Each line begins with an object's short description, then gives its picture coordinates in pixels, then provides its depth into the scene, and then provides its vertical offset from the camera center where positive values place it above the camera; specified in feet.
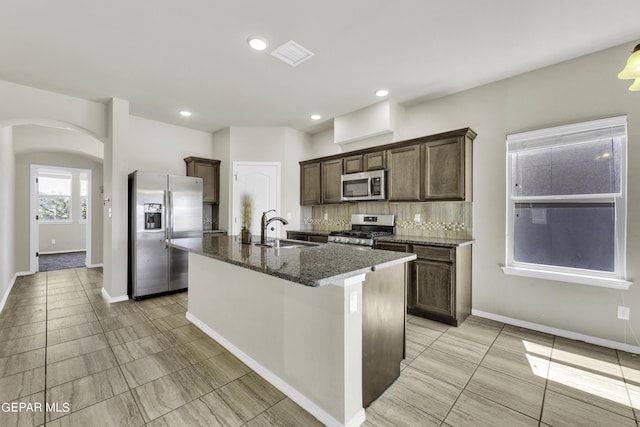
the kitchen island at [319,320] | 5.14 -2.32
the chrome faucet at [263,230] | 8.73 -0.48
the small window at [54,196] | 24.11 +1.63
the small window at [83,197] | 25.51 +1.64
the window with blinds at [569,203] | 8.54 +0.39
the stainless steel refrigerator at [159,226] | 12.82 -0.57
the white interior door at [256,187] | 16.12 +1.61
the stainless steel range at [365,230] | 12.28 -0.77
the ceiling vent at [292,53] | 8.43 +5.10
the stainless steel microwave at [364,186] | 12.79 +1.39
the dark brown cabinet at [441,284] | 9.91 -2.58
